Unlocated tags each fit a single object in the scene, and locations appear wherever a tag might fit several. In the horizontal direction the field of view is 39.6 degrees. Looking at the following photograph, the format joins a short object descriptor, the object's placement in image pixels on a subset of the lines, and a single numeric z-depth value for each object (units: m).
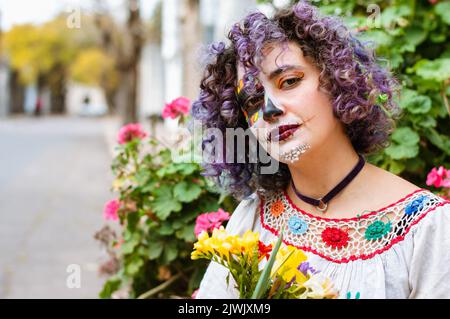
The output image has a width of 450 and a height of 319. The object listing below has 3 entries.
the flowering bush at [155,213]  3.11
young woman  1.55
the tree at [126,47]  18.47
